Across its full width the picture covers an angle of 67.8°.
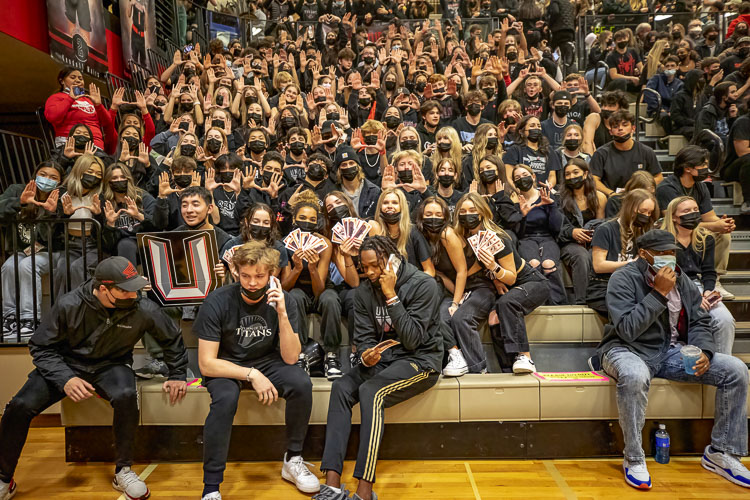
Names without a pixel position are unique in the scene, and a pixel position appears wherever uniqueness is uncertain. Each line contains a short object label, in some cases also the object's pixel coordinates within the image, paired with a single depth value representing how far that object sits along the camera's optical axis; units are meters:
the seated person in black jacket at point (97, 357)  3.08
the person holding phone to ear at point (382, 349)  3.02
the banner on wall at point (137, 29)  9.66
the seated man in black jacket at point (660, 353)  3.15
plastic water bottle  3.33
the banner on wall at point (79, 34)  7.35
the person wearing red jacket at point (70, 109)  6.31
